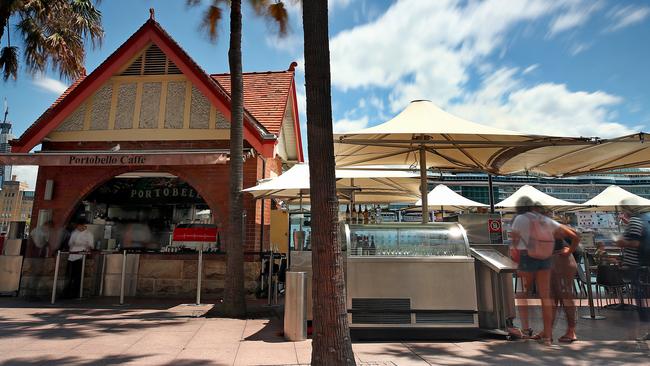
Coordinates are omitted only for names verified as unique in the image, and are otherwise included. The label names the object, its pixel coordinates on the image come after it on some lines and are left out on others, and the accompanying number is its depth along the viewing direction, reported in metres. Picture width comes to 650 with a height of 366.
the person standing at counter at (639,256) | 5.72
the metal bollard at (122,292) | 8.75
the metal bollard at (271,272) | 8.48
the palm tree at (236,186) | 7.58
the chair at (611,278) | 7.60
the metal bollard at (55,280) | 8.77
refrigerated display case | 5.76
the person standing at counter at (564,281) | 5.53
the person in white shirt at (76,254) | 9.66
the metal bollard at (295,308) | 5.71
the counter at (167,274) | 9.91
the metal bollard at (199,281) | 8.47
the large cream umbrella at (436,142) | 6.77
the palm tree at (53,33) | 10.46
